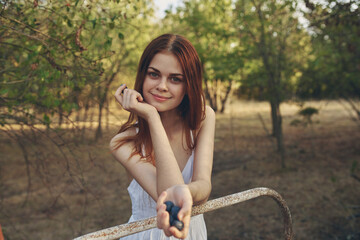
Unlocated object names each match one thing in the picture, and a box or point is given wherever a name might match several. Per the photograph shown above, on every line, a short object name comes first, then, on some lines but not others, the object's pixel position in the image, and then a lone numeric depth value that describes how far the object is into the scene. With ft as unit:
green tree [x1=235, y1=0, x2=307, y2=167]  22.29
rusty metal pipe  3.59
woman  5.31
